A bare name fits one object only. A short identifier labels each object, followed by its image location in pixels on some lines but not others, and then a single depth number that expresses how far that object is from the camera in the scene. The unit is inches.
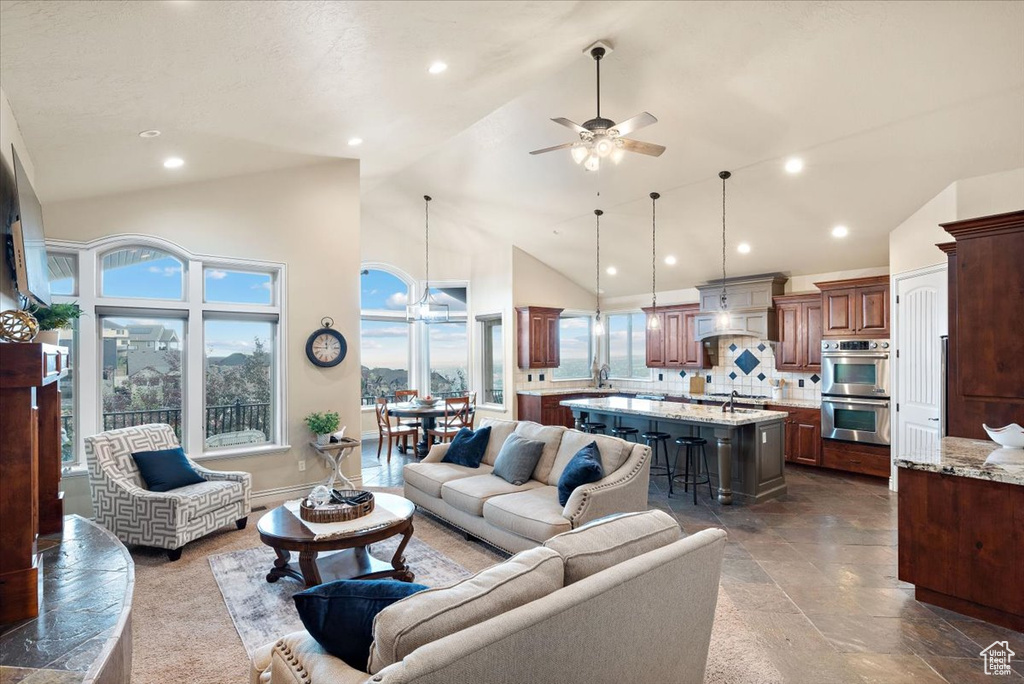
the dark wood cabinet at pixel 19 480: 77.9
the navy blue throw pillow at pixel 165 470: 161.6
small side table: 211.8
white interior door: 194.2
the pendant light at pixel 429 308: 345.4
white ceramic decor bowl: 121.0
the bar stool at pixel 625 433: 235.2
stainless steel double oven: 233.3
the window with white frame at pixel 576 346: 376.2
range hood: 280.7
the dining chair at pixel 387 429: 281.1
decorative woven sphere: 87.4
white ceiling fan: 140.1
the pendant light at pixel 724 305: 215.6
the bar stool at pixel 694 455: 203.3
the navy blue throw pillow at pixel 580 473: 140.7
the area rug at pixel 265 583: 113.2
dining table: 277.3
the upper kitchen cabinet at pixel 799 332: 263.9
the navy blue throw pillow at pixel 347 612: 57.9
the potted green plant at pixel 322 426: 212.5
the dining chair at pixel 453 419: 283.1
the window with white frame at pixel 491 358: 357.7
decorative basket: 127.6
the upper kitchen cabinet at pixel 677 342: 316.5
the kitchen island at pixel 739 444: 199.6
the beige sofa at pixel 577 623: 50.9
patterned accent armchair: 149.6
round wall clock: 217.0
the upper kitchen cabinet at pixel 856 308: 236.7
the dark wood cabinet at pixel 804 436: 256.5
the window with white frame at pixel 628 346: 365.1
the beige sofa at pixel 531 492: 135.8
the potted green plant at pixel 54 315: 119.0
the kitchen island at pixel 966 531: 107.5
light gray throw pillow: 167.0
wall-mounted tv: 107.0
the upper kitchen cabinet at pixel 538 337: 331.9
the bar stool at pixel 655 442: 217.2
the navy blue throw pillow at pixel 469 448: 189.0
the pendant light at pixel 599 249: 254.1
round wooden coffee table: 119.5
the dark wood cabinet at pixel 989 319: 127.0
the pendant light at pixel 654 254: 252.3
